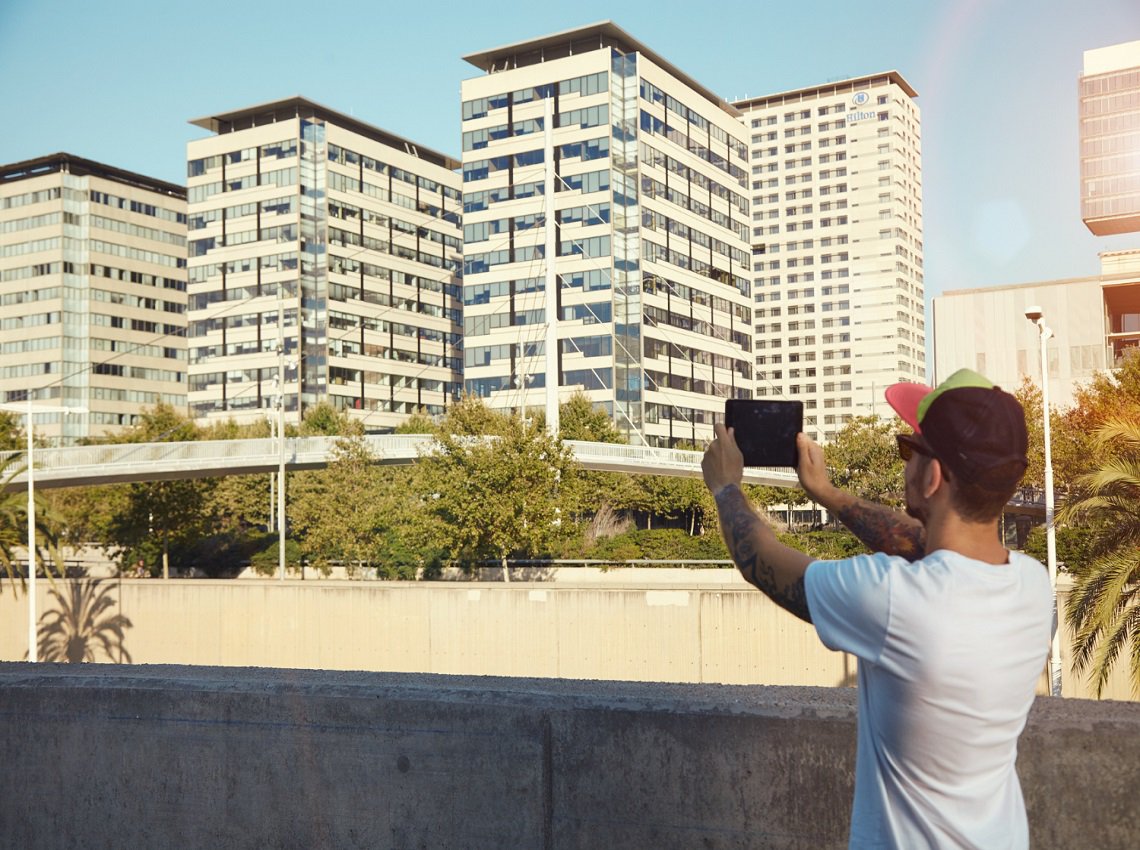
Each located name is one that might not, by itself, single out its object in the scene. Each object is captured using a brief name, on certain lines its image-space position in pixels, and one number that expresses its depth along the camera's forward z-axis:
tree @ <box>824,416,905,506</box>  52.53
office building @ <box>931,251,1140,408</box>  106.75
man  2.12
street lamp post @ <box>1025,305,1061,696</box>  25.33
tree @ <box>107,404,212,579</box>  54.84
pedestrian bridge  54.06
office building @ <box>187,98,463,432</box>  117.69
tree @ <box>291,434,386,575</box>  49.34
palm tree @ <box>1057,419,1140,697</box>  14.88
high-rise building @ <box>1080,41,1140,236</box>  123.75
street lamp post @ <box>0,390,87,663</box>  36.28
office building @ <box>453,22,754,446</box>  100.31
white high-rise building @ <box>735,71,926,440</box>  177.75
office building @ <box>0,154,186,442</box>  132.75
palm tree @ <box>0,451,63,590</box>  35.88
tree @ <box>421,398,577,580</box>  44.81
